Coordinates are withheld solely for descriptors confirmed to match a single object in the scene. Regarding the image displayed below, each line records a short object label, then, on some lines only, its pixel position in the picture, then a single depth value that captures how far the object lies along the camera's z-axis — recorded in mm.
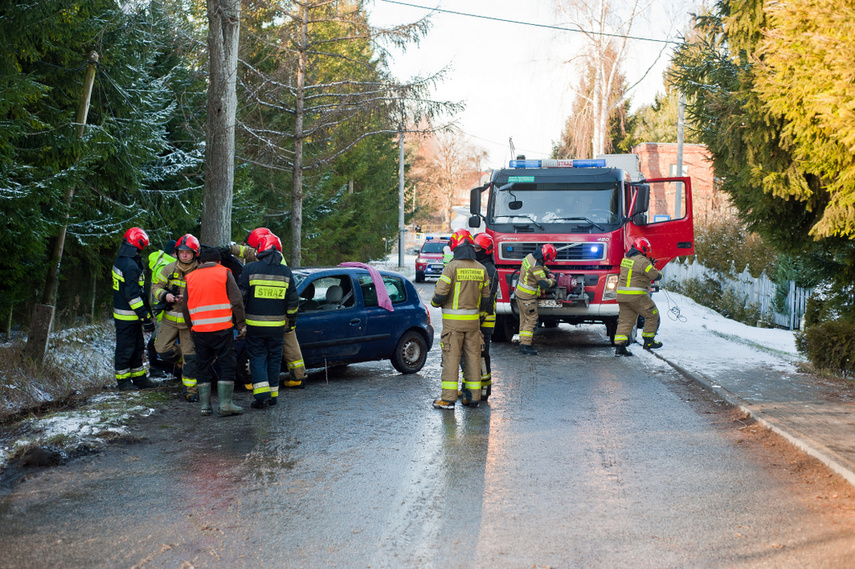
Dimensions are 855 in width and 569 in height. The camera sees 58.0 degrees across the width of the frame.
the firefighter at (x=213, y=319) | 7758
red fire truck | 13273
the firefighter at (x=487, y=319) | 8641
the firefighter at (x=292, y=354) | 9039
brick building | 46125
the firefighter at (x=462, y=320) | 8344
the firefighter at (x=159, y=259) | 9195
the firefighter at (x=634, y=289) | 12312
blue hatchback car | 9562
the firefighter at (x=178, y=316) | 8492
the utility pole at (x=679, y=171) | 27391
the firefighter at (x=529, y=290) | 12625
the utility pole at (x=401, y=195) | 40531
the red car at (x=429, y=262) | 31672
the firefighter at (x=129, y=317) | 9008
